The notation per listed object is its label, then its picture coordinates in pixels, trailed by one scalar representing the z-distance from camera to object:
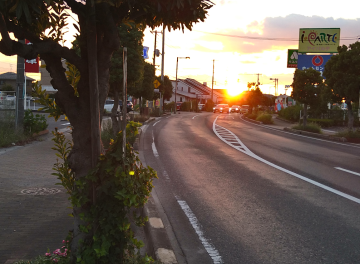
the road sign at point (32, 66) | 16.36
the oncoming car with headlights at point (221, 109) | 63.66
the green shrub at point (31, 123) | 15.82
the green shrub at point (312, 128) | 24.77
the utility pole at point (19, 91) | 15.27
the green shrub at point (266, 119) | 34.91
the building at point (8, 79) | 63.65
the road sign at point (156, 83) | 38.95
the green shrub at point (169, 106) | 60.72
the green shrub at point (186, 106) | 68.56
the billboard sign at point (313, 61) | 36.97
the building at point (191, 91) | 97.44
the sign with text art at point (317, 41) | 36.78
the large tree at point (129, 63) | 14.25
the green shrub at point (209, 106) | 75.75
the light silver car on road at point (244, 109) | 61.12
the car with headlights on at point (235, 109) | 68.44
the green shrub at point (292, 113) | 36.75
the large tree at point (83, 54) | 3.54
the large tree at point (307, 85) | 26.22
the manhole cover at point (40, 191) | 7.30
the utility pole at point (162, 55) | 47.44
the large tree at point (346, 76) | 21.05
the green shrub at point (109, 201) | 3.51
